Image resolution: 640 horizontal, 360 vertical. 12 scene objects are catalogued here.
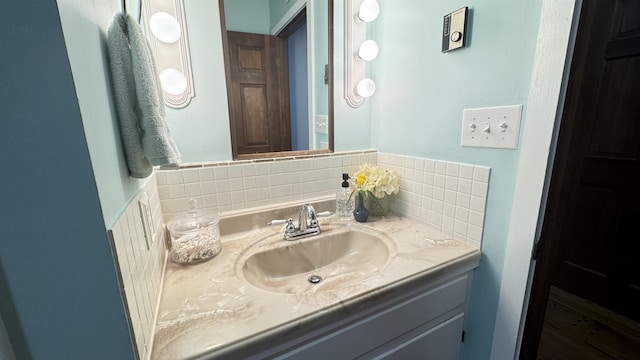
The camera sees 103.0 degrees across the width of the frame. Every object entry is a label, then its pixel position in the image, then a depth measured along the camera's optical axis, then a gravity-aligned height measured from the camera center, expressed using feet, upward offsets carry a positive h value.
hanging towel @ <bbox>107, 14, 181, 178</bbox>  1.57 +0.20
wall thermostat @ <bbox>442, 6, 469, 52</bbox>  2.65 +0.99
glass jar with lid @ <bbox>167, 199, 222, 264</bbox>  2.61 -1.13
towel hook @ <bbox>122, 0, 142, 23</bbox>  2.35 +1.10
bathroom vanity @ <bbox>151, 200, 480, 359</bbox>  1.82 -1.40
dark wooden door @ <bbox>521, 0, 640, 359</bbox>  4.39 -0.92
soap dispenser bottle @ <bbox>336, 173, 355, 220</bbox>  3.74 -1.13
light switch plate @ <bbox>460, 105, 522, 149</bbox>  2.39 -0.04
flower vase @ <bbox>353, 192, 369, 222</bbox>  3.60 -1.20
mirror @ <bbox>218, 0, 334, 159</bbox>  3.19 +0.69
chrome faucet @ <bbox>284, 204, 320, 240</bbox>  3.25 -1.26
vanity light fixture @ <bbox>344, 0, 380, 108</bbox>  3.57 +1.09
